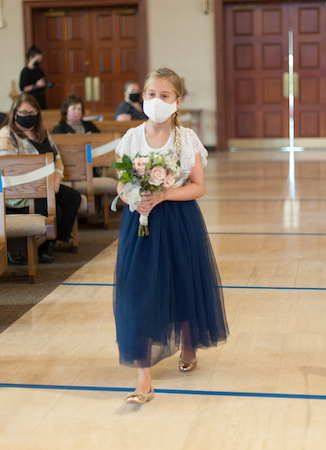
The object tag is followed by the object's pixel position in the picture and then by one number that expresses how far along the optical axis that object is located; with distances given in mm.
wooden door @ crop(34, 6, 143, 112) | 12312
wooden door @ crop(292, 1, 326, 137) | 12008
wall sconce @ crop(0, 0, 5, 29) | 12125
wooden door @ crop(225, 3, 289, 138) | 12109
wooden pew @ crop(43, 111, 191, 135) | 7228
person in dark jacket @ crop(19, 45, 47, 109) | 10289
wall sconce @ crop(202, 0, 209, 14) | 11780
